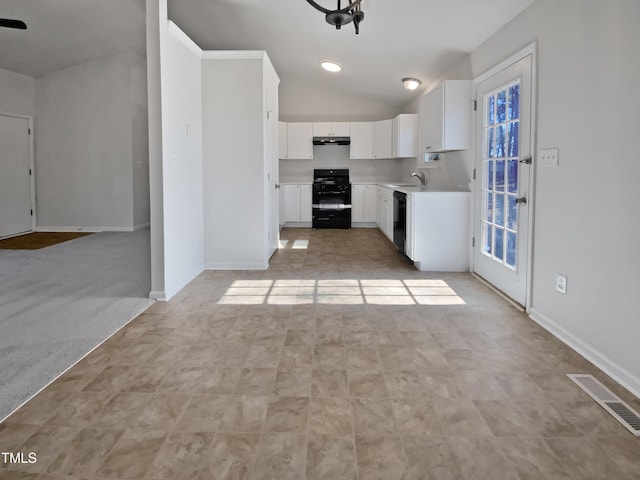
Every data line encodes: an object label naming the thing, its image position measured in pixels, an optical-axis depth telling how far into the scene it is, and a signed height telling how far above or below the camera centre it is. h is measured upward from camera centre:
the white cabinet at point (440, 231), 4.71 -0.29
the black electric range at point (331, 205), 8.51 -0.08
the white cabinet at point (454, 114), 4.54 +0.83
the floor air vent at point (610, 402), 1.88 -0.86
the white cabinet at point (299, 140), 8.59 +1.10
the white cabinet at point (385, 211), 6.43 -0.15
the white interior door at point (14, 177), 7.01 +0.34
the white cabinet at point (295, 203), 8.59 -0.04
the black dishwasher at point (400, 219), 5.12 -0.21
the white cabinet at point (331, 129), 8.54 +1.28
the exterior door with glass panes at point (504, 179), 3.38 +0.18
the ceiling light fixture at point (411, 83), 6.26 +1.56
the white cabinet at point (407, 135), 7.44 +1.03
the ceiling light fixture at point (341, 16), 2.42 +0.95
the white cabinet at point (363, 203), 8.54 -0.04
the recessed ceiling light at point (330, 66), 6.42 +1.85
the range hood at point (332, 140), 8.61 +1.09
